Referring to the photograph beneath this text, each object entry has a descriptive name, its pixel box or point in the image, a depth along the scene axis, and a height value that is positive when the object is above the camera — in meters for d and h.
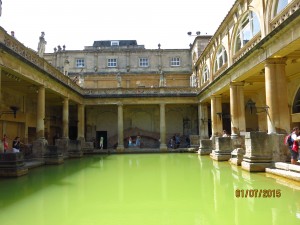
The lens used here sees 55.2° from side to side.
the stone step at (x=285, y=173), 8.70 -1.49
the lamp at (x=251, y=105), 14.57 +1.25
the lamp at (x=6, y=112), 17.74 +1.27
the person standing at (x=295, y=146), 10.12 -0.62
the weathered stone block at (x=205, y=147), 21.44 -1.31
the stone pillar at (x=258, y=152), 11.45 -0.94
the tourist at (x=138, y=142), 29.06 -1.18
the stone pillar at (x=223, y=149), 16.70 -1.16
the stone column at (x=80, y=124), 26.50 +0.66
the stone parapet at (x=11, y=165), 11.21 -1.30
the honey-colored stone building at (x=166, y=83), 12.12 +3.15
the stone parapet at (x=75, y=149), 21.56 -1.34
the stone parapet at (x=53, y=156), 16.31 -1.40
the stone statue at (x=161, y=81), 28.40 +4.86
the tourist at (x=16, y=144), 15.58 -0.65
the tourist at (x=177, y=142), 28.94 -1.22
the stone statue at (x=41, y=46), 18.64 +5.61
